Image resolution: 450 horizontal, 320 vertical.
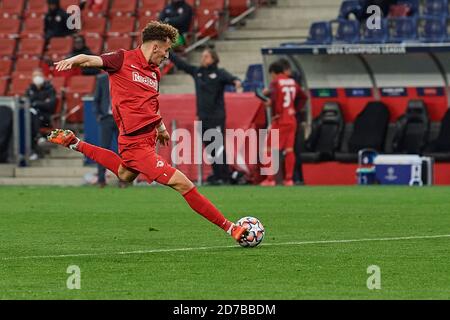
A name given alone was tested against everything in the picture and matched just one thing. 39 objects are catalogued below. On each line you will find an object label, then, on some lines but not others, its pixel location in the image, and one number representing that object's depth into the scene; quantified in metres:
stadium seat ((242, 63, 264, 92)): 28.33
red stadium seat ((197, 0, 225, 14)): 30.89
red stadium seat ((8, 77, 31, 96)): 30.89
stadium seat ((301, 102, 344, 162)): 27.23
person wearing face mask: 28.45
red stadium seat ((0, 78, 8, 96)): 31.39
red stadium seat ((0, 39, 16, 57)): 32.22
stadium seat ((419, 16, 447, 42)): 26.25
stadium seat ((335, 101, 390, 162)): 26.66
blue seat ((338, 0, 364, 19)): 27.28
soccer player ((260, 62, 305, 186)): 25.50
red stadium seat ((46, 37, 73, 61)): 31.50
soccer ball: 12.83
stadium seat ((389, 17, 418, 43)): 26.45
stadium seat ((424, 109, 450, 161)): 25.88
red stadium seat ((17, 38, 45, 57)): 31.98
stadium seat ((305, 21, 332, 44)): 27.11
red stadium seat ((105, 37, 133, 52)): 30.86
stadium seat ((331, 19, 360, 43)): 27.02
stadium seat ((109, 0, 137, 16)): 31.98
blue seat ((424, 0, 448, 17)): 27.55
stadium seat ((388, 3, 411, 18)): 27.42
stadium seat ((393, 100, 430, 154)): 26.50
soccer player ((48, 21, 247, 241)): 12.84
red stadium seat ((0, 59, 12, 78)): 31.90
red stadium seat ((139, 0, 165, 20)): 31.52
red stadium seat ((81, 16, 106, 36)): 31.81
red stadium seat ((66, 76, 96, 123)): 29.69
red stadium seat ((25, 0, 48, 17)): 33.22
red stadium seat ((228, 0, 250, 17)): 30.95
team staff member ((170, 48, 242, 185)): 25.23
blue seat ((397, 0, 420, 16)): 27.56
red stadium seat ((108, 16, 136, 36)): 31.61
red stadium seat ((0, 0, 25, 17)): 33.12
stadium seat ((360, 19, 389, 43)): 26.72
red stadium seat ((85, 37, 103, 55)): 31.14
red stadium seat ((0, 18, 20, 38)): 32.66
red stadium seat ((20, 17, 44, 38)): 32.56
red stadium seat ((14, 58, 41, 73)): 31.66
